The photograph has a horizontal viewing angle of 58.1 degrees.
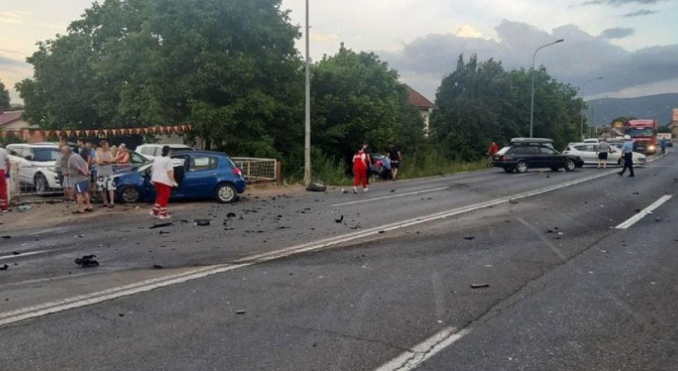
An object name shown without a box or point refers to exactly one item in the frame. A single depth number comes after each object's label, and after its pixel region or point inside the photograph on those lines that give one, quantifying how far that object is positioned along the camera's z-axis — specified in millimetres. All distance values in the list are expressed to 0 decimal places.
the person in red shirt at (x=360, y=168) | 20859
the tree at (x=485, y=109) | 52956
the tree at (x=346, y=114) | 36250
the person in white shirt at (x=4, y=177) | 14960
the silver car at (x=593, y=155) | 38188
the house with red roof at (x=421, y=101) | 86938
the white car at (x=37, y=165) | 18547
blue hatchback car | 16703
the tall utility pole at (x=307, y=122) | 23922
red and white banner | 24078
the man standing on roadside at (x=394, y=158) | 28000
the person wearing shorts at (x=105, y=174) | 15688
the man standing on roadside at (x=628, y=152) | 27297
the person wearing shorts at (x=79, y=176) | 14594
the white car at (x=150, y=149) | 23516
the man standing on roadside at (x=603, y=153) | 36500
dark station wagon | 33031
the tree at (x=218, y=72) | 26203
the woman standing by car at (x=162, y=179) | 13906
